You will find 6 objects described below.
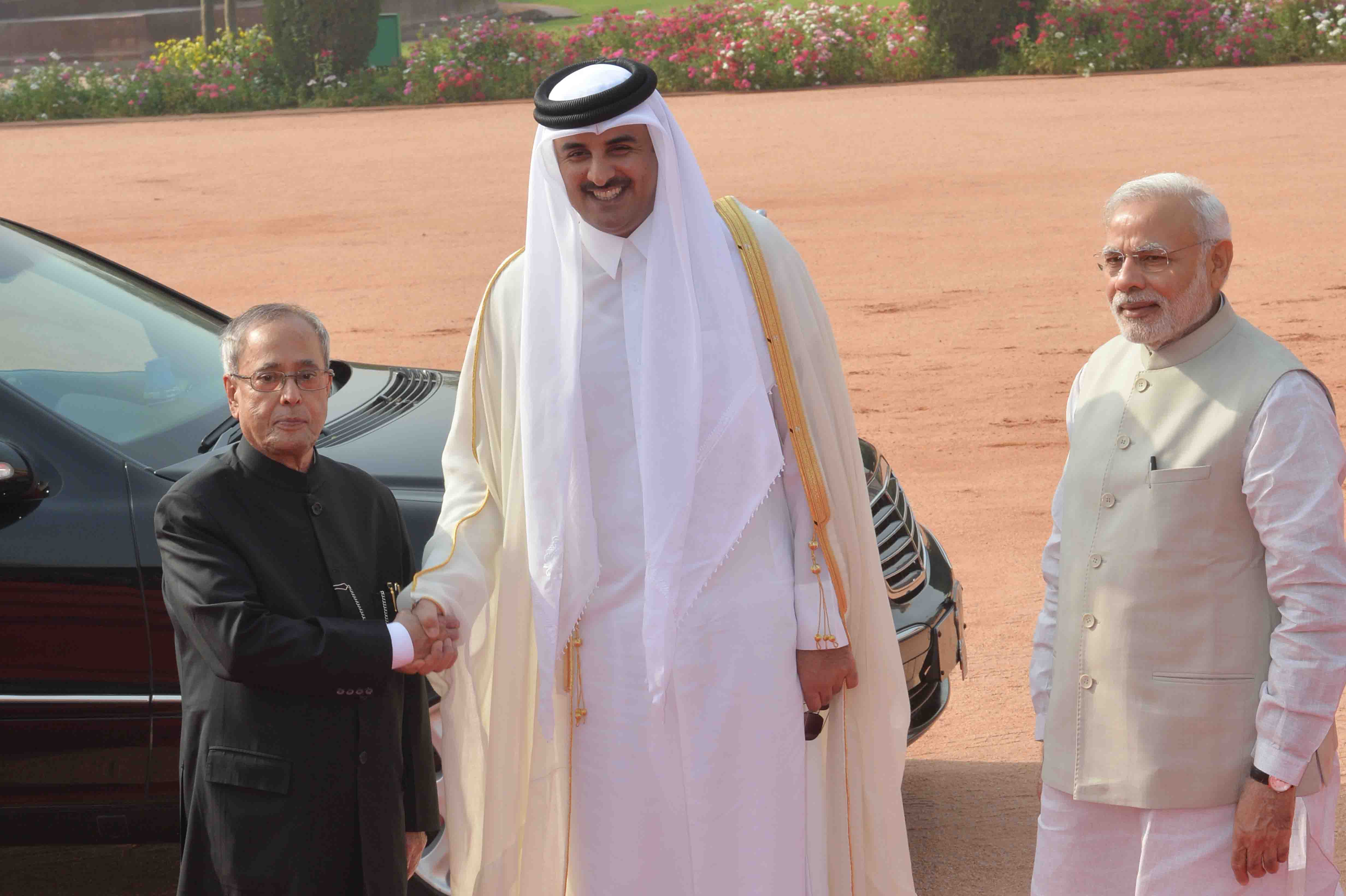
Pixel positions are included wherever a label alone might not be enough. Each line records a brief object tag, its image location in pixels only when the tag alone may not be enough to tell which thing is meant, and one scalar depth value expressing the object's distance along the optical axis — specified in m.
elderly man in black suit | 4.87
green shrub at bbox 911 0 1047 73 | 49.69
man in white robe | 5.54
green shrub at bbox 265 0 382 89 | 54.03
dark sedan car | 6.63
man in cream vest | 4.84
